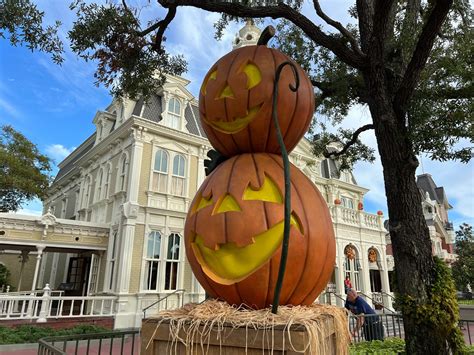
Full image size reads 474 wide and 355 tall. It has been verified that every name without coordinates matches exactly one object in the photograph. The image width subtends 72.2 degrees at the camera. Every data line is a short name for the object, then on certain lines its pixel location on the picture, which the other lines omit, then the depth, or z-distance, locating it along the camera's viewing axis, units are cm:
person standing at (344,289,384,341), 735
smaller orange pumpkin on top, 228
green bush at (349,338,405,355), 561
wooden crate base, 153
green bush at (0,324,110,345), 863
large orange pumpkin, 196
